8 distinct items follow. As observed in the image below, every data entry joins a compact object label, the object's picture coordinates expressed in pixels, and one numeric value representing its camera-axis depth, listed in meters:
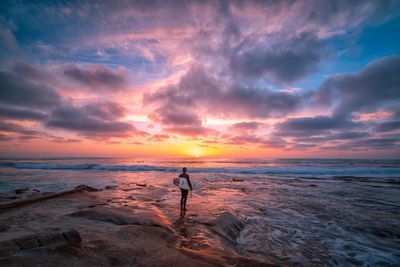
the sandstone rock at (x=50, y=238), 4.71
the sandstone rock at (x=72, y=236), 4.83
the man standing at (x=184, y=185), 10.52
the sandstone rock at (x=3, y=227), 6.24
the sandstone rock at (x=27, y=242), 4.55
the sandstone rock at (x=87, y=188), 15.65
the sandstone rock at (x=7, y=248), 4.13
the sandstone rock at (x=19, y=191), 14.40
